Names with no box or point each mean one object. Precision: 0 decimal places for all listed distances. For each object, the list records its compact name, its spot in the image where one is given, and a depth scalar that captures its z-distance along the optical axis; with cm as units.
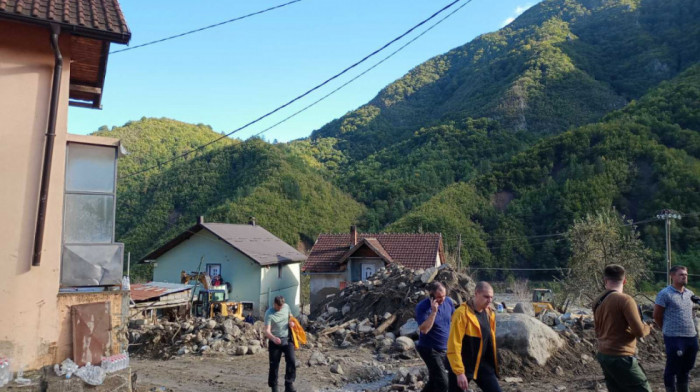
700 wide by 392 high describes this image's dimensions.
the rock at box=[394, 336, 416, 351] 1397
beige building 613
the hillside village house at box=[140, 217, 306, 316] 2923
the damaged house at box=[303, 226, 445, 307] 3020
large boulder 1066
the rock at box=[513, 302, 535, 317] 1844
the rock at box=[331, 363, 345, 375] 1128
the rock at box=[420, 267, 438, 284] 1873
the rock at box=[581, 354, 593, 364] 1135
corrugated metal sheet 1823
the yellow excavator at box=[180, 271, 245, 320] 2206
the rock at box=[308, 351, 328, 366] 1230
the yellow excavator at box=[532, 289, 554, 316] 2995
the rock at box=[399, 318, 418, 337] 1562
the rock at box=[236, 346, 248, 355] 1490
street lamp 2416
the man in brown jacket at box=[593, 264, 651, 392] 447
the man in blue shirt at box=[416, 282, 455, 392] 613
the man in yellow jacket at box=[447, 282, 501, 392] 501
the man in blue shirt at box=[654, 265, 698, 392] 612
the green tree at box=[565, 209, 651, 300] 2822
